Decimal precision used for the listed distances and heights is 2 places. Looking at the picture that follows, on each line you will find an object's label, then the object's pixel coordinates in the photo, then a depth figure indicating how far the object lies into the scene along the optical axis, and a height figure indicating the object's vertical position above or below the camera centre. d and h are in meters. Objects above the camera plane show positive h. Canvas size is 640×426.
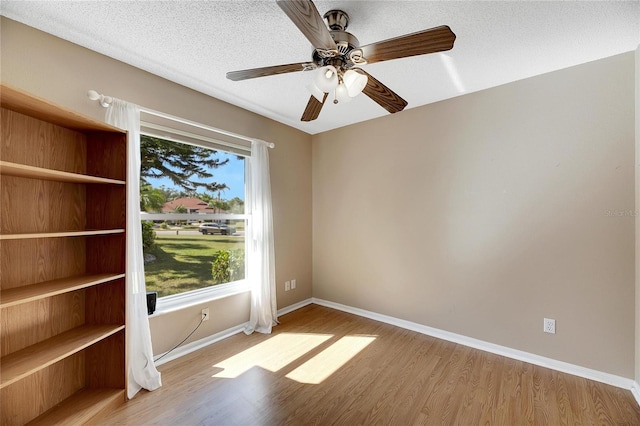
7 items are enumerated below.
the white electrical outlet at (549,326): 2.23 -1.00
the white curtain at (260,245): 2.97 -0.38
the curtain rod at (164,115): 1.91 +0.84
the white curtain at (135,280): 1.96 -0.50
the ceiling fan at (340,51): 1.19 +0.84
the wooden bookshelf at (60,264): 1.49 -0.32
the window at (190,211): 2.37 +0.01
